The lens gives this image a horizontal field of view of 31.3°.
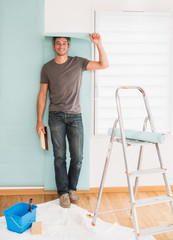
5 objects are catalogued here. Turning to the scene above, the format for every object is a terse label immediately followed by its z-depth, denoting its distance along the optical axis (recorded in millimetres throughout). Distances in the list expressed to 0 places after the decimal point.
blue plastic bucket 2566
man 3318
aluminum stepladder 2188
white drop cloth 2521
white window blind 3518
